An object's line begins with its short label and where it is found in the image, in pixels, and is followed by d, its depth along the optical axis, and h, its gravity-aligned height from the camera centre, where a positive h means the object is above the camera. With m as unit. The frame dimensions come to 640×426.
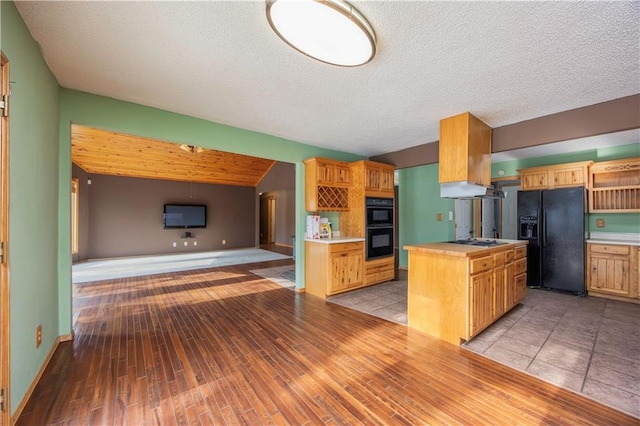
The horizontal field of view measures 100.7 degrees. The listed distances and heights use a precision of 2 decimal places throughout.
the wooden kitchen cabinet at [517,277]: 3.32 -0.86
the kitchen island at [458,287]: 2.58 -0.80
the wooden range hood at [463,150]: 3.05 +0.75
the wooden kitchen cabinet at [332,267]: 4.05 -0.87
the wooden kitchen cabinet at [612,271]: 3.85 -0.89
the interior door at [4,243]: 1.45 -0.17
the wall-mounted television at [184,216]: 8.25 -0.10
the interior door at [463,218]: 5.44 -0.12
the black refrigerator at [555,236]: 4.21 -0.40
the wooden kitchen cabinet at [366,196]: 4.55 +0.27
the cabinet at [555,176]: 4.42 +0.63
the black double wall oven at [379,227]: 4.59 -0.26
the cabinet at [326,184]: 4.32 +0.48
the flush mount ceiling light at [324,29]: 1.48 +1.14
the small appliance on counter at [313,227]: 4.39 -0.24
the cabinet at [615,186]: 4.09 +0.41
